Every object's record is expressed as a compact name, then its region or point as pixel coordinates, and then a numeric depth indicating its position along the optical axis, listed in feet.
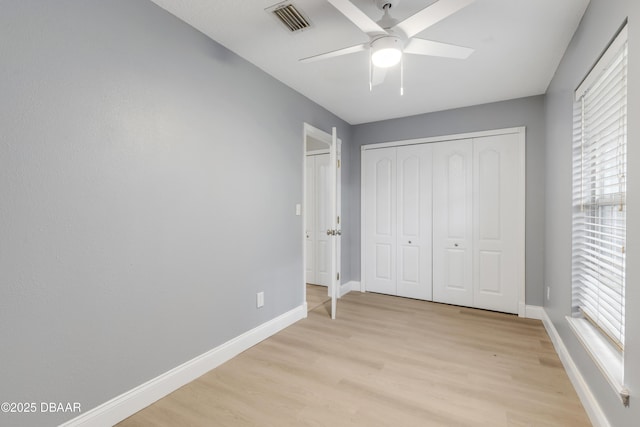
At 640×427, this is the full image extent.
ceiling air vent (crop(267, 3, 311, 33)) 6.11
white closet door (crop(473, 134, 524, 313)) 11.09
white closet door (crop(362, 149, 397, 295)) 13.51
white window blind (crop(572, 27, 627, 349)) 4.94
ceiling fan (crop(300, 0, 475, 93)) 4.62
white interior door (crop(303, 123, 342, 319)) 10.37
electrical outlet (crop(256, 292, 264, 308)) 8.78
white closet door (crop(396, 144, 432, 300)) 12.72
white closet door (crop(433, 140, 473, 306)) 11.93
